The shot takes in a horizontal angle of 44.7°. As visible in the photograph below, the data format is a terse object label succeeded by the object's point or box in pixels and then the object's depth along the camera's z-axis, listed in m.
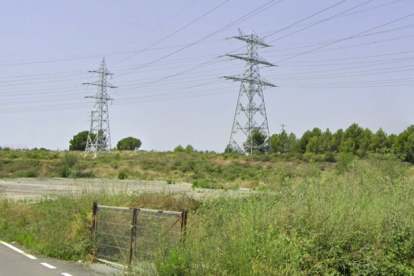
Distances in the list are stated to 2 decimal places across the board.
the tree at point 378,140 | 86.00
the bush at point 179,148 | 113.29
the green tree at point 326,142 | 97.06
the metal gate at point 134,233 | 10.45
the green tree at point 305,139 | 102.88
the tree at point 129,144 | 135.00
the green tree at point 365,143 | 85.09
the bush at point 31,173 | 54.24
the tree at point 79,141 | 118.34
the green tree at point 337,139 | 96.75
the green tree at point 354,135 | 92.45
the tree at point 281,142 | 115.75
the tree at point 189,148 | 110.06
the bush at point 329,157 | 59.81
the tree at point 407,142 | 69.69
